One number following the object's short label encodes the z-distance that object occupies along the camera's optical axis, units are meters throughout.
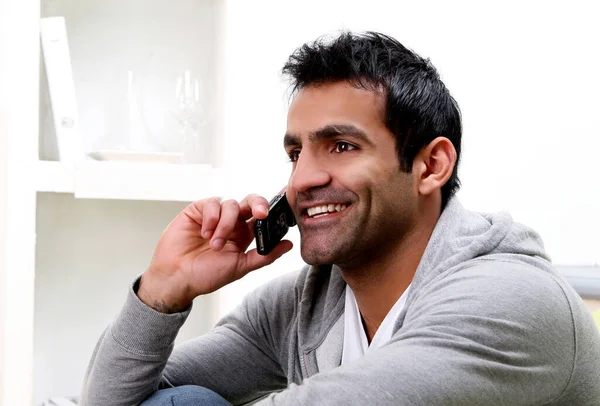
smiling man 1.38
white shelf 1.93
